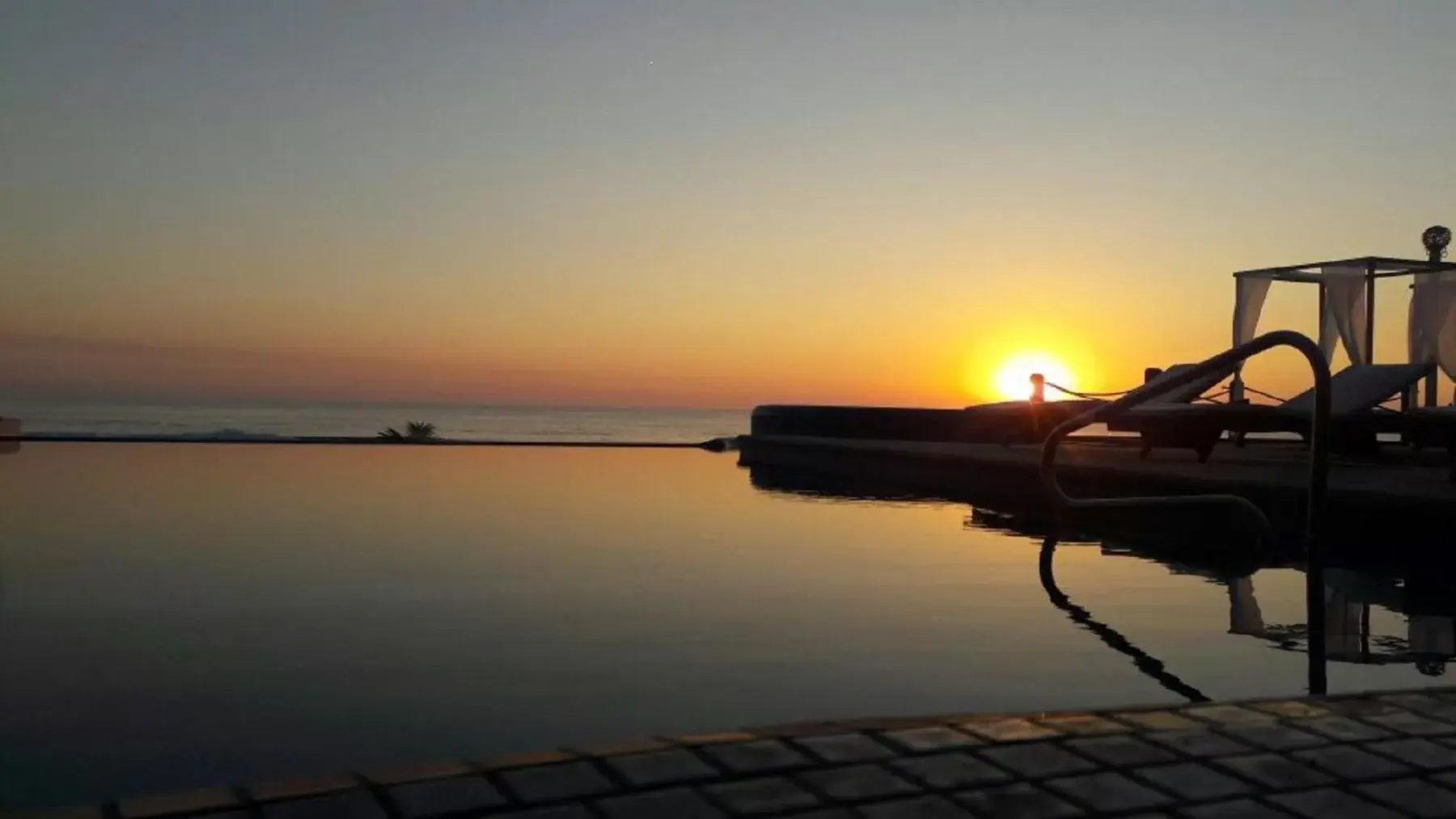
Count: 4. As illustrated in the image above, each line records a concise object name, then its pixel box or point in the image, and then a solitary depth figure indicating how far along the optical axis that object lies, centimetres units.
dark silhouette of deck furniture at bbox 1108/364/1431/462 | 970
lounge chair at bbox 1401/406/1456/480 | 719
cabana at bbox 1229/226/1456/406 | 1245
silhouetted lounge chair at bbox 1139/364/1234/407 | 1057
